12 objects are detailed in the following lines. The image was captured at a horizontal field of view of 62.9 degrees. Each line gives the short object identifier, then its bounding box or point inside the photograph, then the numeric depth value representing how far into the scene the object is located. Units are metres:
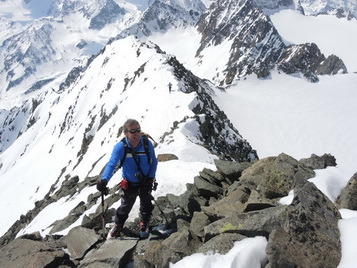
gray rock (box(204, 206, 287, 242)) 5.88
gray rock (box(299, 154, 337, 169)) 10.88
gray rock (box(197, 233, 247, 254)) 5.83
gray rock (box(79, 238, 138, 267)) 6.96
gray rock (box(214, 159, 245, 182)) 11.55
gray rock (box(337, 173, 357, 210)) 6.79
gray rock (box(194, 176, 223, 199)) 10.45
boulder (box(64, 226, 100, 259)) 8.13
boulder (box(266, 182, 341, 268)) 5.06
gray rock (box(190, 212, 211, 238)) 7.18
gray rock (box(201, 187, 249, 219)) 7.47
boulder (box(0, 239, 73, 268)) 7.33
